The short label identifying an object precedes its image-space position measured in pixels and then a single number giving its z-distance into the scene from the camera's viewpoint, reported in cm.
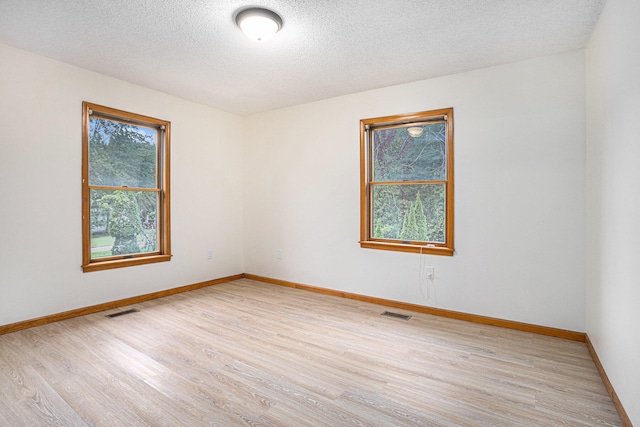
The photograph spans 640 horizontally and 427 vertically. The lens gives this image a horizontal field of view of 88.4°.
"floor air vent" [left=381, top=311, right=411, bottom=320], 351
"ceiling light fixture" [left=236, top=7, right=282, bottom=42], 238
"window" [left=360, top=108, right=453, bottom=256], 361
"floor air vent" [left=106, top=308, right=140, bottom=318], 348
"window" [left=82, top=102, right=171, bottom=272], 359
